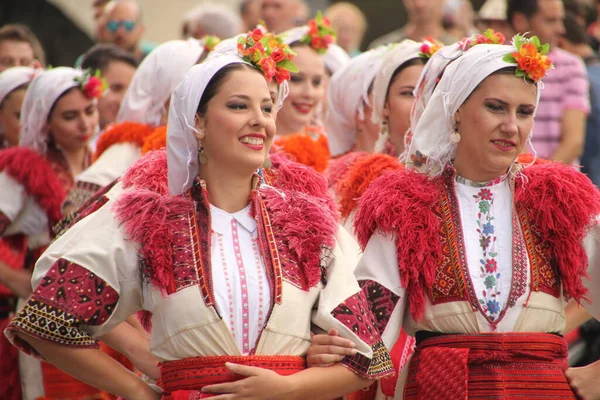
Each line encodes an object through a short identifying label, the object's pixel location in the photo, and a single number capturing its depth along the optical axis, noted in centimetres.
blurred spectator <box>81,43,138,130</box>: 1573
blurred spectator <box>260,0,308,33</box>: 1856
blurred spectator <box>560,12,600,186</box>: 1552
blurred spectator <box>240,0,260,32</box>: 1955
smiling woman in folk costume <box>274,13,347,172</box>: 1280
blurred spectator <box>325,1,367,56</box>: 2152
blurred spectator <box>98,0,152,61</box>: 1842
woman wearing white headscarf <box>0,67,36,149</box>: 1439
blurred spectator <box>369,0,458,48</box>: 1769
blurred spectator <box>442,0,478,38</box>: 1947
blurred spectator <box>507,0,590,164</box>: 1491
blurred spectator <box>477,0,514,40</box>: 1759
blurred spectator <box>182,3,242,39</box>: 1850
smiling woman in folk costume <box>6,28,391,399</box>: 769
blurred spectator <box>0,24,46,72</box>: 1702
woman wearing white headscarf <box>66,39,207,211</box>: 1209
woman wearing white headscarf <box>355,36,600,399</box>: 846
